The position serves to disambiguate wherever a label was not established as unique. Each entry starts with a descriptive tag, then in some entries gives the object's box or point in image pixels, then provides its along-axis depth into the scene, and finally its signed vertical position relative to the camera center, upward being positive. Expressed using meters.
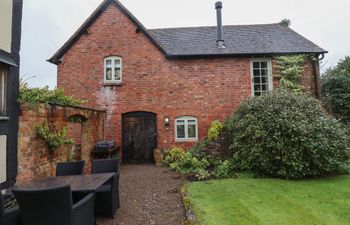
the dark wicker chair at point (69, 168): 5.16 -0.85
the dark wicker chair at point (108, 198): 4.59 -1.32
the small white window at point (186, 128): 11.19 -0.06
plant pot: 10.56 -1.27
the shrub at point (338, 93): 12.87 +1.75
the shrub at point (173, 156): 10.27 -1.22
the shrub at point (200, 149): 9.60 -0.89
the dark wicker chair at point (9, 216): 2.79 -1.05
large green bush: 7.21 -0.43
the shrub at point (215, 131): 9.95 -0.18
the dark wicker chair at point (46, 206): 2.80 -0.91
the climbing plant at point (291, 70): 11.08 +2.53
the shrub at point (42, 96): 5.59 +0.84
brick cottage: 11.21 +2.25
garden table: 3.72 -0.90
